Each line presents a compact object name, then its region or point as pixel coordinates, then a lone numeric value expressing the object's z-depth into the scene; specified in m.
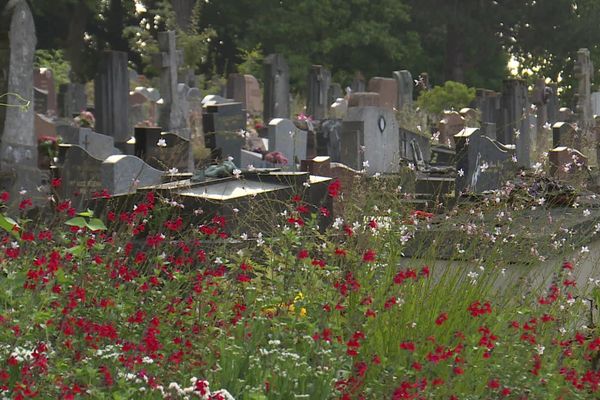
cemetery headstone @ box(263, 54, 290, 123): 25.17
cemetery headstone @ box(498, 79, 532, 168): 20.22
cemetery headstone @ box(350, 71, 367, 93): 34.22
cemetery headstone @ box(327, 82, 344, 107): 30.14
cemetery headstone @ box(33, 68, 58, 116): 25.81
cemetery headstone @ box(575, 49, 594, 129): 24.52
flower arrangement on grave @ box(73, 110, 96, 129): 20.46
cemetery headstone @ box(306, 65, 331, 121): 28.20
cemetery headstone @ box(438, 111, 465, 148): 21.07
